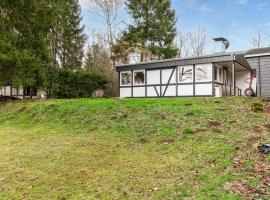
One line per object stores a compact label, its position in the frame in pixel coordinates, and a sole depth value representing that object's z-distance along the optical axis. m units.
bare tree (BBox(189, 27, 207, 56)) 25.88
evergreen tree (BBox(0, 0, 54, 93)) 14.03
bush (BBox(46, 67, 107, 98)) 17.17
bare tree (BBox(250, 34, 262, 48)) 24.59
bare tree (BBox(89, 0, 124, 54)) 22.84
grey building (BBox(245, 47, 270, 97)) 11.12
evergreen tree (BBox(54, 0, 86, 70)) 24.04
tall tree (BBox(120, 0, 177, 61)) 22.07
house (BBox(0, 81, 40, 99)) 18.75
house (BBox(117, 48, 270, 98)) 11.43
